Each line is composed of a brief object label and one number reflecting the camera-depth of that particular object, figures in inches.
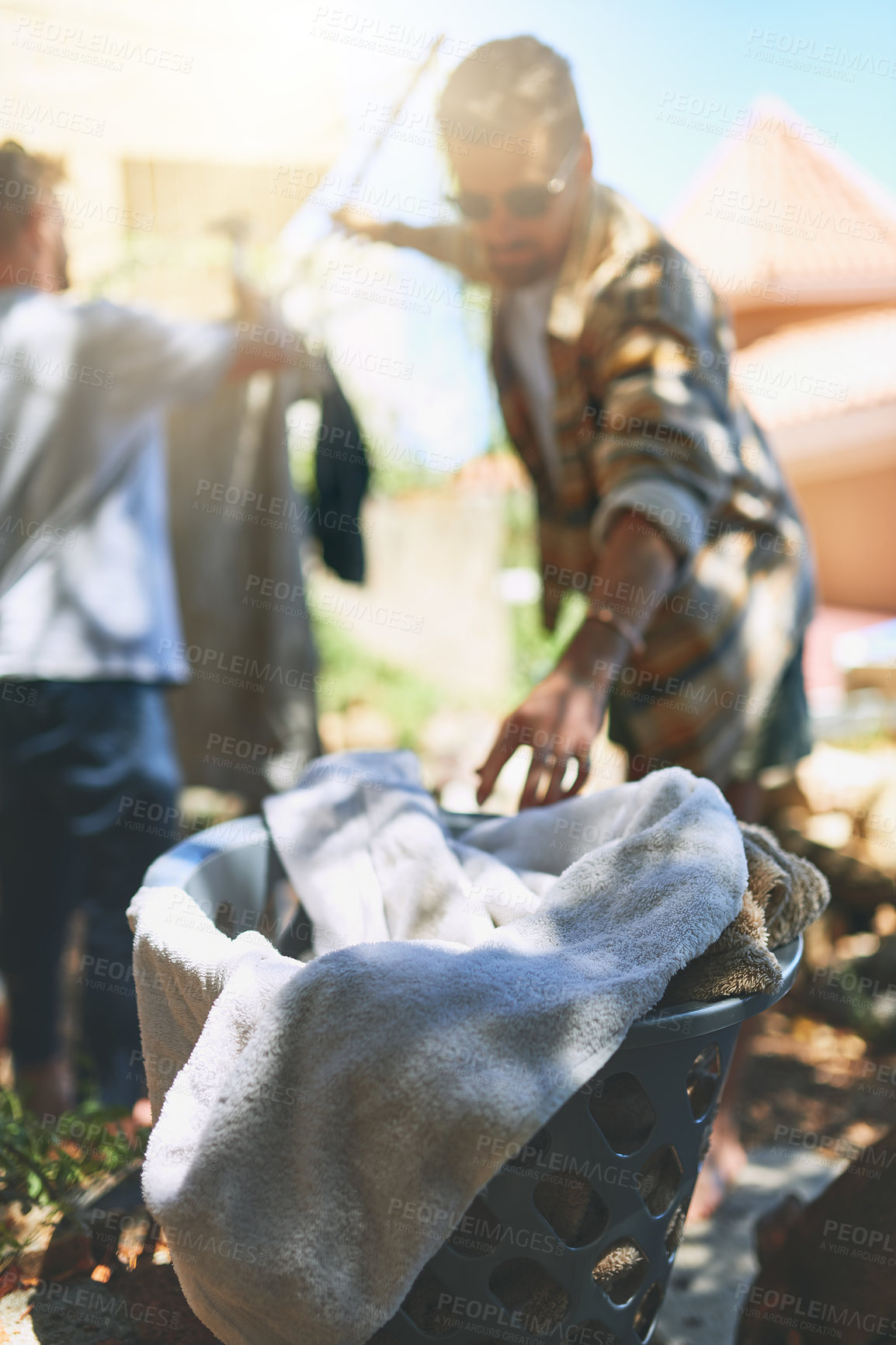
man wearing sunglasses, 66.7
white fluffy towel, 34.4
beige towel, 41.7
